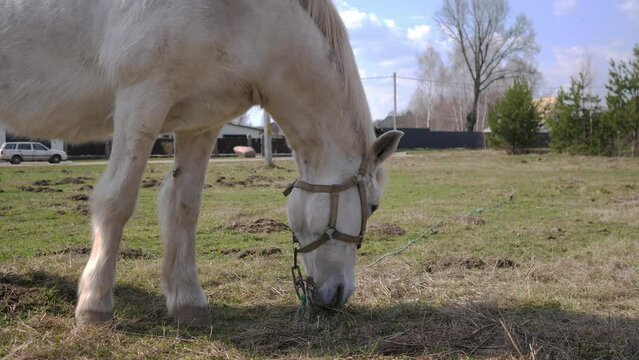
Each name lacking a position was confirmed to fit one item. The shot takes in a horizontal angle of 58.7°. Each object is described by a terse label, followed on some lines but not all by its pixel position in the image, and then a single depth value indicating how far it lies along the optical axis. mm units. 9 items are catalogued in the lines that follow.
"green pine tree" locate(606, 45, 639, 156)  30500
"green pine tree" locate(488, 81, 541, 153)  37281
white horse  3271
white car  32188
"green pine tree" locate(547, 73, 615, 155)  31797
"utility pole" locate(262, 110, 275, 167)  23778
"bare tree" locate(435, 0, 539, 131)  63219
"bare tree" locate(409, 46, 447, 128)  75312
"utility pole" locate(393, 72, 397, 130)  55419
